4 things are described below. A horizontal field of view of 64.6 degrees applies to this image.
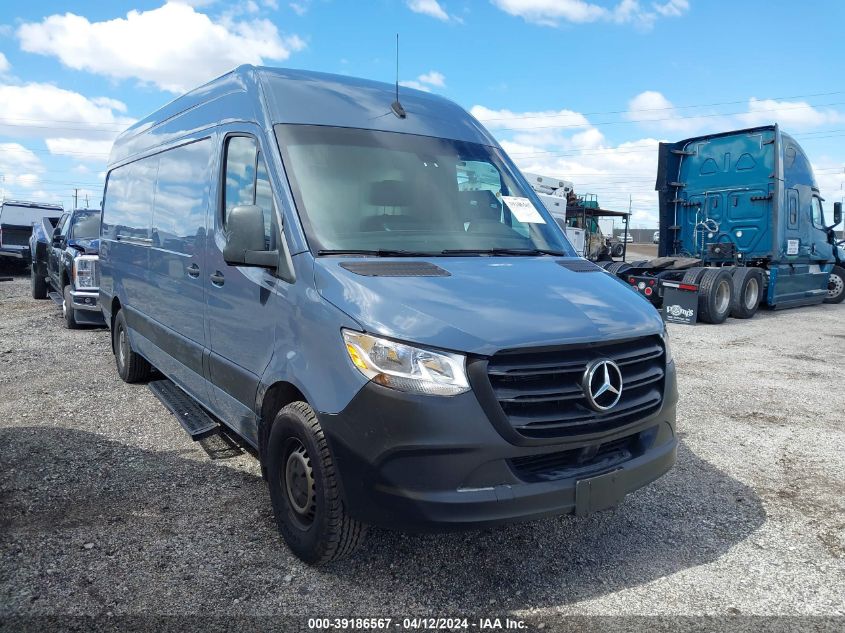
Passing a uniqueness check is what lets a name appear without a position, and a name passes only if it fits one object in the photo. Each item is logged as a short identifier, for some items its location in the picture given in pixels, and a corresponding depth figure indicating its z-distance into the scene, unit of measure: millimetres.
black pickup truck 9414
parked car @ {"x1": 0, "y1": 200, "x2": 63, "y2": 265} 19380
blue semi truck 12781
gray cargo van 2676
